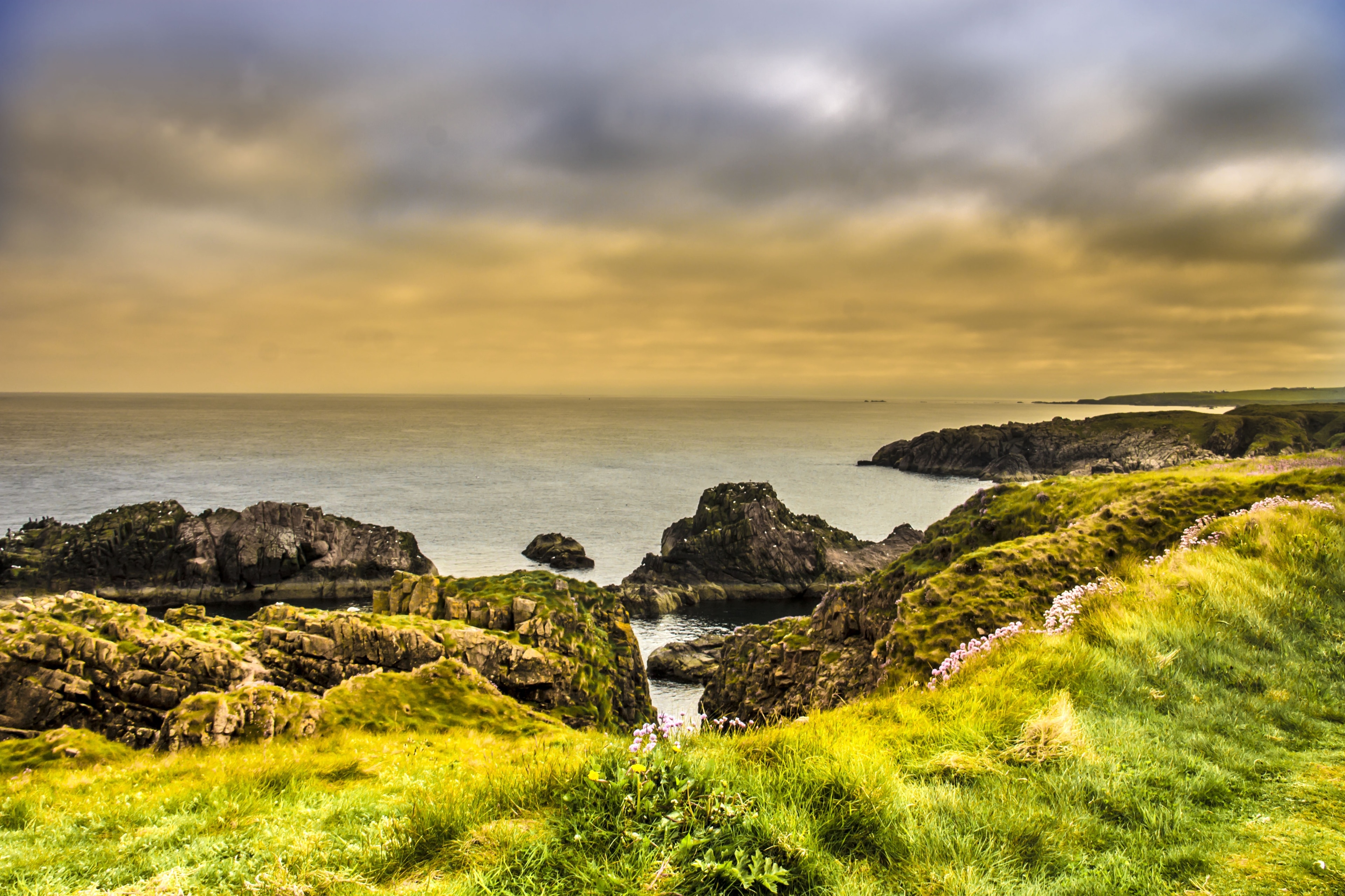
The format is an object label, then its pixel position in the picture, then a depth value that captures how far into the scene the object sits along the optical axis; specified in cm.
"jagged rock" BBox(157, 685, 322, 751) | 1620
